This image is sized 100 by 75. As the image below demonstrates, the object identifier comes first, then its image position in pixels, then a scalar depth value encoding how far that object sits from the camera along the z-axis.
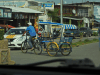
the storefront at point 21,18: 37.41
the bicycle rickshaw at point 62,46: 12.61
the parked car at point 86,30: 37.93
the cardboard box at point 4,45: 10.28
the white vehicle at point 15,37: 16.06
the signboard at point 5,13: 33.59
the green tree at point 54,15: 53.84
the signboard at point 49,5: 52.25
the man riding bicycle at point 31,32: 13.89
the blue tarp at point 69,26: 20.09
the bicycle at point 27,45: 13.21
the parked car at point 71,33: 33.27
